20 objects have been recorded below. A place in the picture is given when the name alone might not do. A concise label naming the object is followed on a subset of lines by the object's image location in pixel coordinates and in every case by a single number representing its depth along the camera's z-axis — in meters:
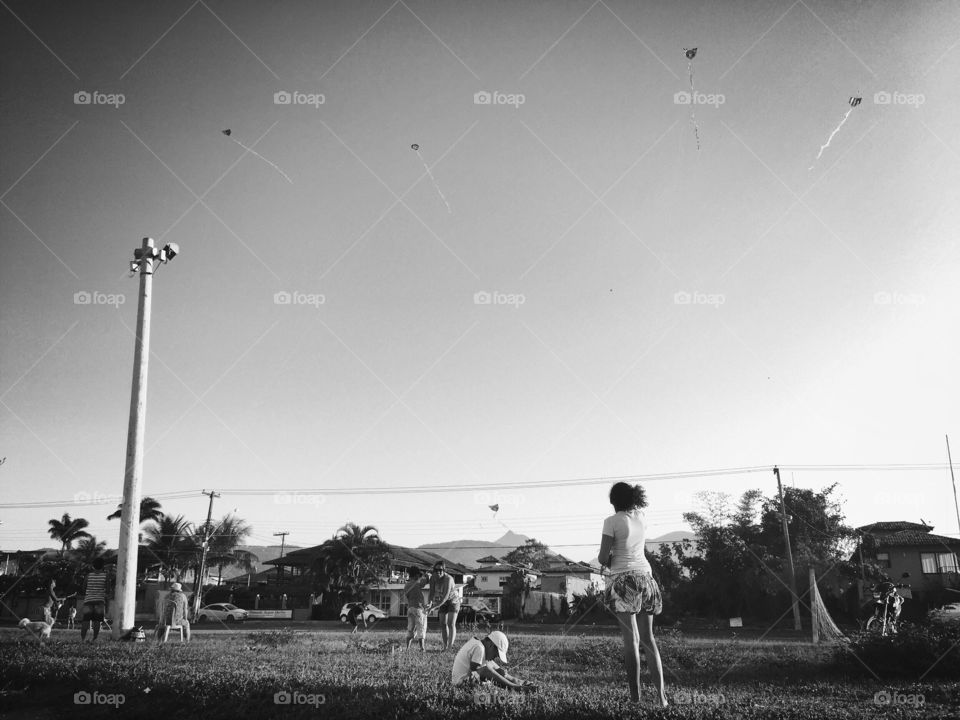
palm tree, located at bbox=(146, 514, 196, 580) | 56.44
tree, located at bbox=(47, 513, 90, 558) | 71.25
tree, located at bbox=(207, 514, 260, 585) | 57.12
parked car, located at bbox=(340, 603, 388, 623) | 38.94
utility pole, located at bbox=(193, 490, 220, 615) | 49.44
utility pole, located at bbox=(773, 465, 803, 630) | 34.72
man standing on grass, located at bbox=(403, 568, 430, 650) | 12.45
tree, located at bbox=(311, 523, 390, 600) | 44.00
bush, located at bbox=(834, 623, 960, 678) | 10.08
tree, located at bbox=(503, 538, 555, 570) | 63.44
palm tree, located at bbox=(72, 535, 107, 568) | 65.23
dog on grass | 18.72
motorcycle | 18.23
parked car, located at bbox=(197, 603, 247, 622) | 44.44
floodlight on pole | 15.35
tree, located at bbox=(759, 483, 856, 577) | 43.84
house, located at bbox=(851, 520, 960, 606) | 44.38
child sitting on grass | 7.50
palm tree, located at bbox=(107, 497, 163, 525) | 58.34
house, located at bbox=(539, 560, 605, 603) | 60.16
